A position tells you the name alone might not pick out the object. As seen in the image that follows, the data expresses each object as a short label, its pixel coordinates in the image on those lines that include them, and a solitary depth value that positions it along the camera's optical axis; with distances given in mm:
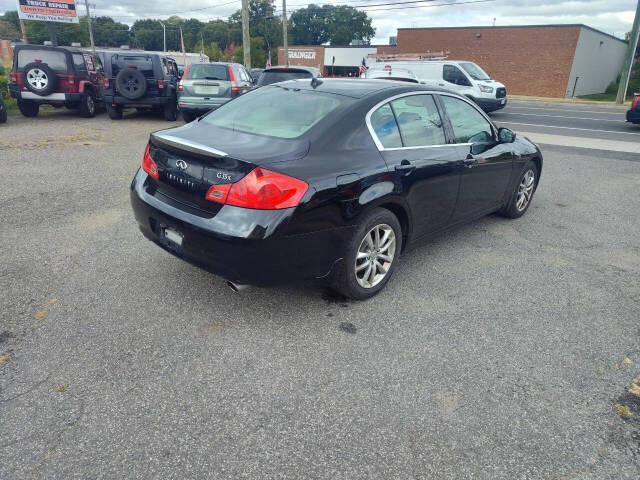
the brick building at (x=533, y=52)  31766
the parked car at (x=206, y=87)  12008
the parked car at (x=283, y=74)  12055
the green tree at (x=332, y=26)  95750
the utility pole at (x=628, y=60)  23500
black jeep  12117
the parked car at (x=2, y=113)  11155
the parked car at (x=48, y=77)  11602
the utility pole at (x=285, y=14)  30388
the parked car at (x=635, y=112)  14203
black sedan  2877
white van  16516
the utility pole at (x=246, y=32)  20828
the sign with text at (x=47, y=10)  20812
